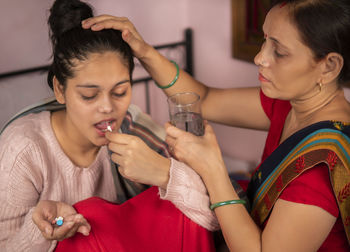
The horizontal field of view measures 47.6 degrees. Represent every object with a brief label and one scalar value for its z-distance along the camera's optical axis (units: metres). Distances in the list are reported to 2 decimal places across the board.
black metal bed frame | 2.45
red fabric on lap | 1.01
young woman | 1.00
